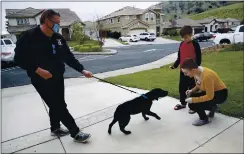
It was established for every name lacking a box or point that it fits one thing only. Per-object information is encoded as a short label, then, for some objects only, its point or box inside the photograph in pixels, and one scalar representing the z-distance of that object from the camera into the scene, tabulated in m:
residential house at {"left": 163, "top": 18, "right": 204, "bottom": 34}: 40.16
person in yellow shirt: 2.77
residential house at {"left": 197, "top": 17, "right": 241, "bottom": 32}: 46.44
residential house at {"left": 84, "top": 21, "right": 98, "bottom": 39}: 37.66
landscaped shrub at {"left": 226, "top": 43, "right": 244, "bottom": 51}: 10.99
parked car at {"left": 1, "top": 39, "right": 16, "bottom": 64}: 11.12
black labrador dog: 2.91
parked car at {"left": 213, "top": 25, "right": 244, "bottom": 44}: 12.34
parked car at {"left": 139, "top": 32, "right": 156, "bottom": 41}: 30.93
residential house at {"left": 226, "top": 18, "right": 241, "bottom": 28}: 47.53
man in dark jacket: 2.55
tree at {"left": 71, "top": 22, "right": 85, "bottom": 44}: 24.69
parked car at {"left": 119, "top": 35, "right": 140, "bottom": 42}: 31.25
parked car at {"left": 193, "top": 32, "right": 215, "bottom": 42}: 26.59
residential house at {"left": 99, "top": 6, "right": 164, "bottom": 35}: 37.88
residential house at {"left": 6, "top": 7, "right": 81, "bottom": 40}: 32.38
